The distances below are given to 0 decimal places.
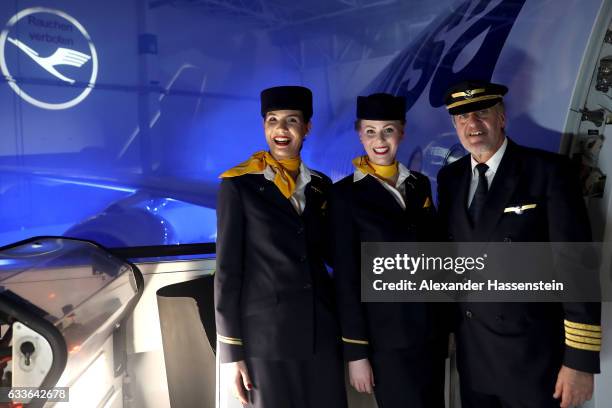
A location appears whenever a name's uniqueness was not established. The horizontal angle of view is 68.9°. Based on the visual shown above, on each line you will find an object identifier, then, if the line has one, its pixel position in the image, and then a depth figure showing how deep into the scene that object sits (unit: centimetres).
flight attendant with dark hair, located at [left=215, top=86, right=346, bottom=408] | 166
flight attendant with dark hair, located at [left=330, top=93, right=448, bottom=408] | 170
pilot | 158
